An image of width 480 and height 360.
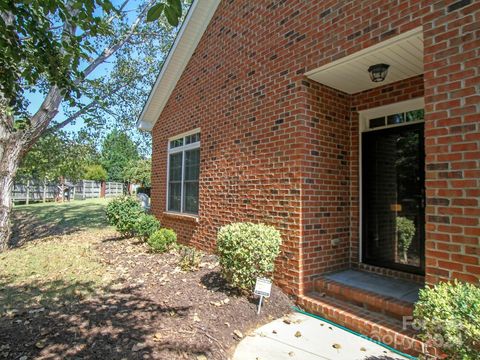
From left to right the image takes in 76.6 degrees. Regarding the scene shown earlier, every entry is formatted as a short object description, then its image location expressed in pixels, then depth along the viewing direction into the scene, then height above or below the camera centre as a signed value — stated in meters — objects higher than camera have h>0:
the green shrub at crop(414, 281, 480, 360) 2.08 -0.90
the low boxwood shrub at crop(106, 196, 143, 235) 8.28 -0.63
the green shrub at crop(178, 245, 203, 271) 5.42 -1.28
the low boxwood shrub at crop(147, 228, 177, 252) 6.81 -1.13
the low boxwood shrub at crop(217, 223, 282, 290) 4.07 -0.83
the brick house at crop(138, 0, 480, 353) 2.90 +0.68
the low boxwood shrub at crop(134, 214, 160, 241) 7.80 -0.93
